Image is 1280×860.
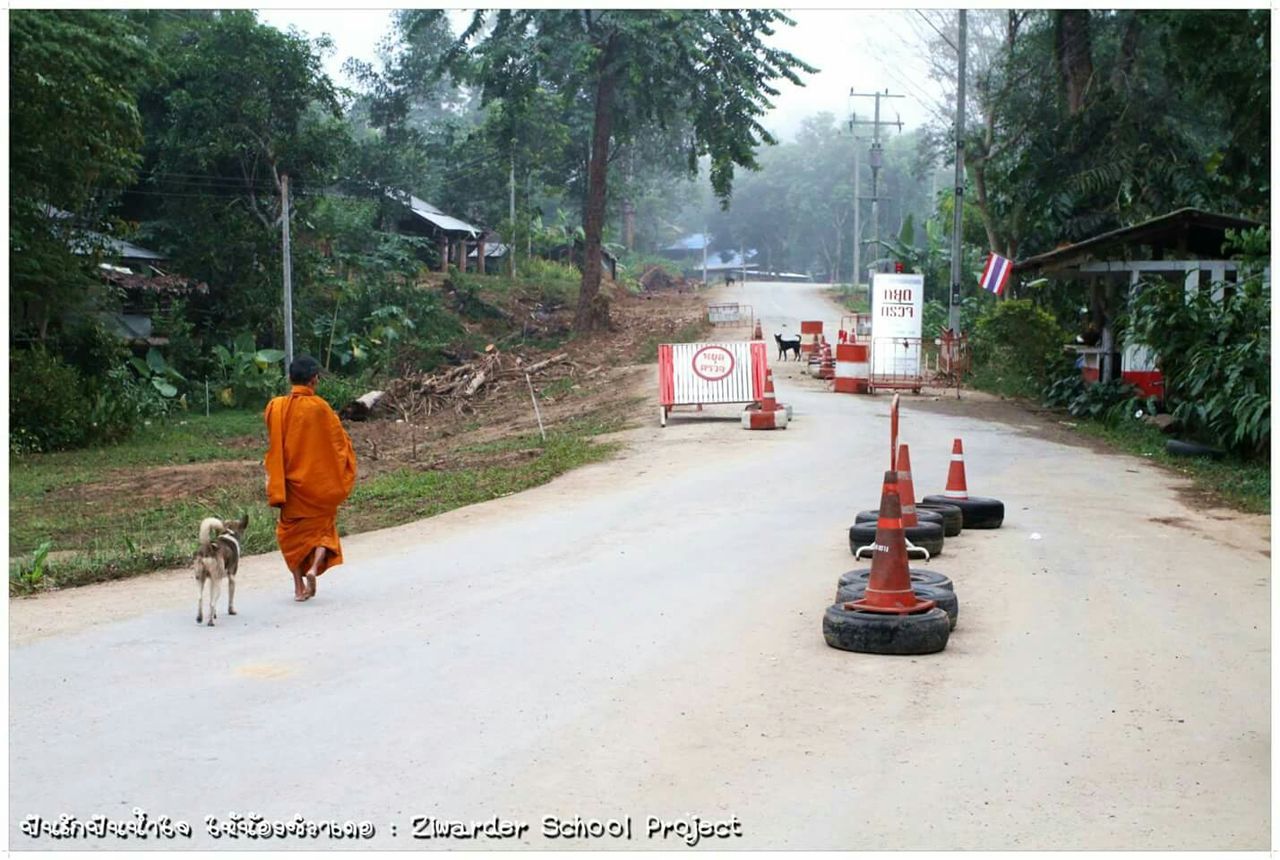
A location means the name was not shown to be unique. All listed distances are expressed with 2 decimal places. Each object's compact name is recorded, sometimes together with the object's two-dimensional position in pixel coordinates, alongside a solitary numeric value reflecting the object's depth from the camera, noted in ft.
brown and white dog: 28.04
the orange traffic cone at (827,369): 101.96
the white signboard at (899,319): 91.56
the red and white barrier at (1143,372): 73.97
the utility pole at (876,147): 209.05
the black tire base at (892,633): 25.61
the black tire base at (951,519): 39.55
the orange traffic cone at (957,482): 42.98
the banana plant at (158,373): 113.29
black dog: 124.85
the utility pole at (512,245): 189.88
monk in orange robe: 31.04
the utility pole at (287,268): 114.52
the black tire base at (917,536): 35.70
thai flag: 96.07
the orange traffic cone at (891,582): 26.71
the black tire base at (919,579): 29.12
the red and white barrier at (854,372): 91.56
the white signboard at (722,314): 165.48
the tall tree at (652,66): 133.49
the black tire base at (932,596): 27.66
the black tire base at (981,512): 41.06
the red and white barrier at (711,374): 74.18
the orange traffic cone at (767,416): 69.56
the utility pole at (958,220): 106.22
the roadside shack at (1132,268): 74.08
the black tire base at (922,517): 36.96
